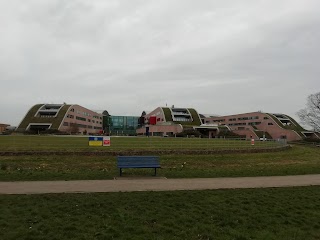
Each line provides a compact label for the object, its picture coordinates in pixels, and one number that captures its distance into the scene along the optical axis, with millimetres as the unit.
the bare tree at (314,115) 66688
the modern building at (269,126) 93688
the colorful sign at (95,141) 26094
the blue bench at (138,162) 13258
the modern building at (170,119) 109750
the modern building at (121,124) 162500
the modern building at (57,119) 105250
